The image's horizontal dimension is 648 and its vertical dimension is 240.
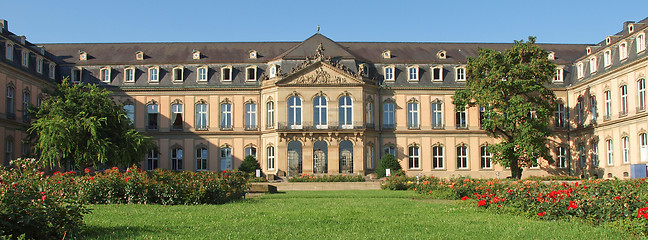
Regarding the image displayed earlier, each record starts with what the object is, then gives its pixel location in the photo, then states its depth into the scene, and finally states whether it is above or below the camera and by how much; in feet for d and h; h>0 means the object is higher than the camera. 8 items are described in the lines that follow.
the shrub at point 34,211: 36.01 -2.80
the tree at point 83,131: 124.16 +5.68
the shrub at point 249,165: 167.02 -1.70
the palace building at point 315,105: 171.22 +13.82
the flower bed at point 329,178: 145.59 -4.71
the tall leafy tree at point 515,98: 156.04 +13.66
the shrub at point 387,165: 164.35 -2.13
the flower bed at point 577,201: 46.98 -3.82
